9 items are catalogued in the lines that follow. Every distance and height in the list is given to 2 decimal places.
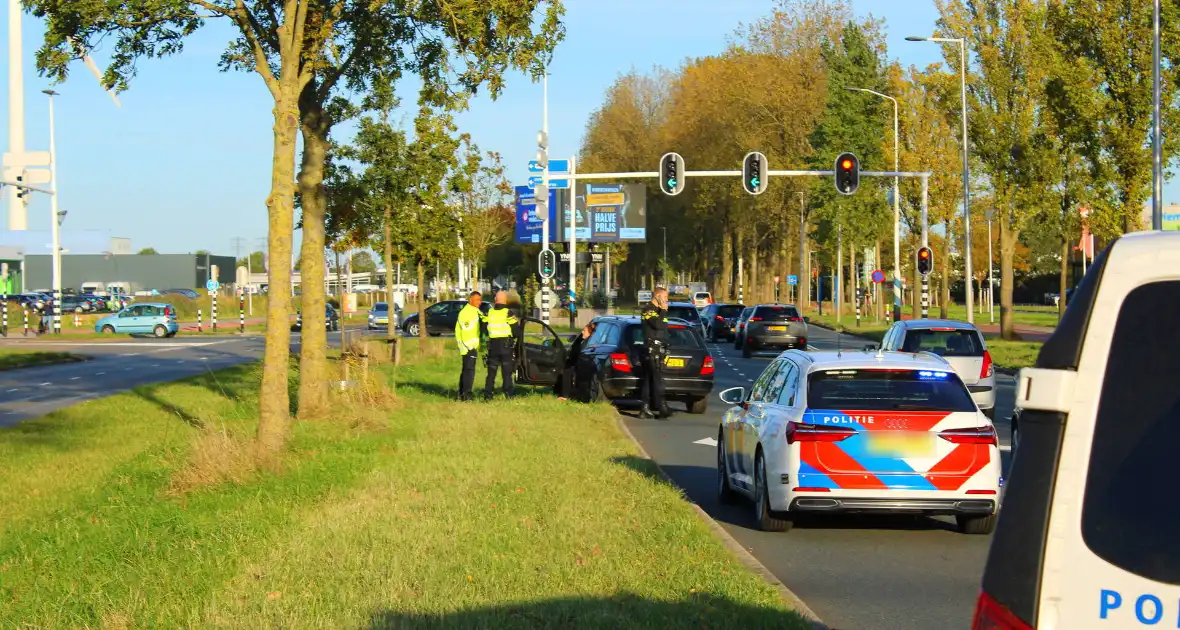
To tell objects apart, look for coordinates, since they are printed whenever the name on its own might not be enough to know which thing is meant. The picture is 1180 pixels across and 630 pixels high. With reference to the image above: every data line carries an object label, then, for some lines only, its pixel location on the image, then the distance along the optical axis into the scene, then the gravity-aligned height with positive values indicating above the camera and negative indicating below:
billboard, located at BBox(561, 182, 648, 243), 73.50 +3.10
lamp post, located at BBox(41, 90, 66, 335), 56.03 +1.95
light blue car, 54.62 -1.82
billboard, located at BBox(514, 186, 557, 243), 68.88 +2.68
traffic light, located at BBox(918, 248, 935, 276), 41.72 +0.26
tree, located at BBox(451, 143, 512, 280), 66.81 +3.55
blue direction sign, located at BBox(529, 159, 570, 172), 46.10 +3.70
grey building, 133.12 +0.51
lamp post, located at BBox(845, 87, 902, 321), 48.29 +0.86
